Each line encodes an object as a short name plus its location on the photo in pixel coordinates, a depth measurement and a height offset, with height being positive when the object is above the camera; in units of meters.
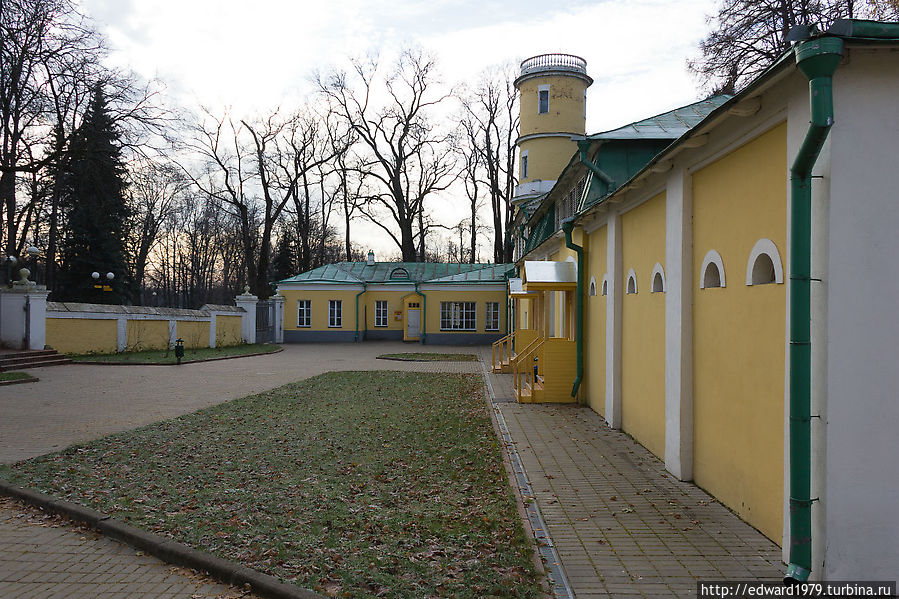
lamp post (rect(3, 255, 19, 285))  20.83 +1.41
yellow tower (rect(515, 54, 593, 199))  26.42 +8.18
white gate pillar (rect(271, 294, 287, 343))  33.94 -0.64
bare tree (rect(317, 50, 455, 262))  38.31 +8.59
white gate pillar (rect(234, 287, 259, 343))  31.59 -0.56
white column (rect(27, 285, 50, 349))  20.33 -0.48
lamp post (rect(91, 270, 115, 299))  27.84 +0.96
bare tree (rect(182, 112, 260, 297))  35.53 +6.14
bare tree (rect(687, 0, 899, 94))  16.03 +7.22
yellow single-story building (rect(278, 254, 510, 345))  33.25 -0.04
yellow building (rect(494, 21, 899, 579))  4.10 +0.03
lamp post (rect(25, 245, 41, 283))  21.01 +1.73
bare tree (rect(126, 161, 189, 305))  40.31 +5.37
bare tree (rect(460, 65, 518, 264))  39.19 +9.09
